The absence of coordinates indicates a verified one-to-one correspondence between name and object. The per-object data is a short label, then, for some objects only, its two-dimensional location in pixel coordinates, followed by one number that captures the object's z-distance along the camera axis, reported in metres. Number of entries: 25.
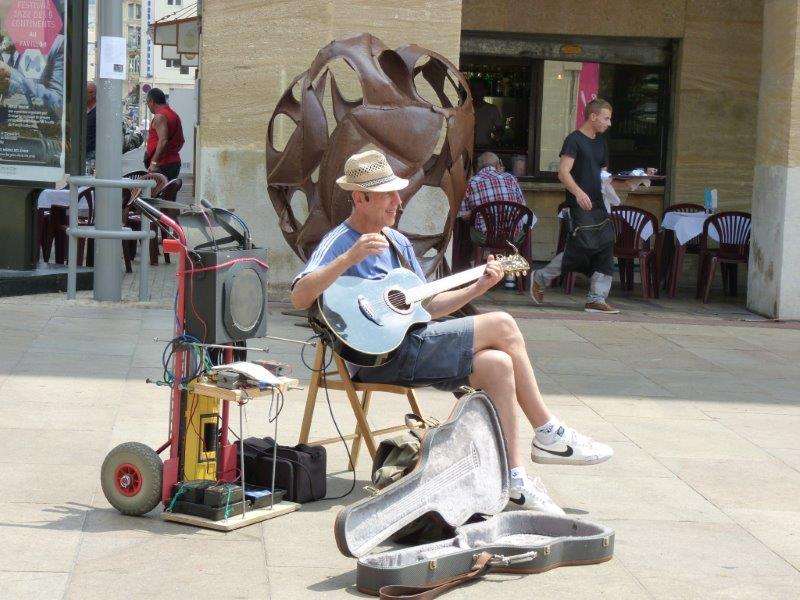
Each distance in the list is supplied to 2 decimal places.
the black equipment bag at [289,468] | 5.02
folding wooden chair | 5.20
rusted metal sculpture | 8.80
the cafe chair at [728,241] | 12.02
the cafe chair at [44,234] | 11.61
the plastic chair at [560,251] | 12.49
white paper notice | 9.81
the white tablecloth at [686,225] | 12.29
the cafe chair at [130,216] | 12.08
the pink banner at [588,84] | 14.47
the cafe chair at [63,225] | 11.61
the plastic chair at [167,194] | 12.56
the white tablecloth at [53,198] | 11.77
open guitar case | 4.15
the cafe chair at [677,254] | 12.31
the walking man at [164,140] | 14.46
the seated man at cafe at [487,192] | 11.79
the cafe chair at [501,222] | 11.71
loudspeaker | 4.71
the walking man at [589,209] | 10.66
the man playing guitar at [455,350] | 4.97
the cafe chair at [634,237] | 12.02
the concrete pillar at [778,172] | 10.92
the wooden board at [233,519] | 4.66
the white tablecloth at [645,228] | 12.16
